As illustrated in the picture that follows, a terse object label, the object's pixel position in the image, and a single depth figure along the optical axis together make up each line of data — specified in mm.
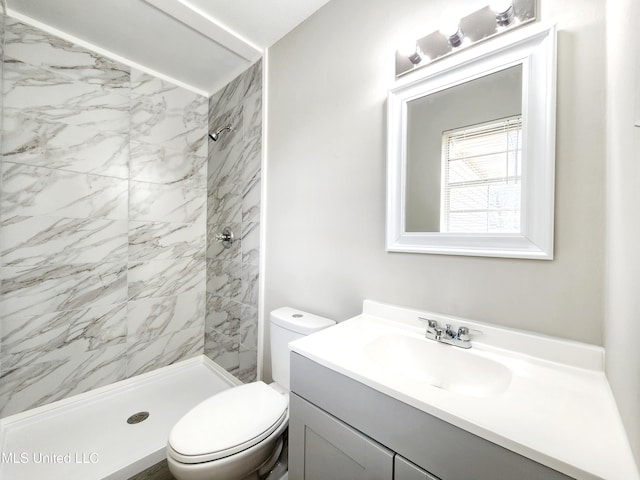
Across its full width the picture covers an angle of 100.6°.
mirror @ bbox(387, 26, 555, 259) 825
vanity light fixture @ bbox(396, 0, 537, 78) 874
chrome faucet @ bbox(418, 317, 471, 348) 918
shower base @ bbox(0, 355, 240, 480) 1299
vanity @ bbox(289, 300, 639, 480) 502
